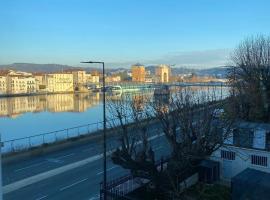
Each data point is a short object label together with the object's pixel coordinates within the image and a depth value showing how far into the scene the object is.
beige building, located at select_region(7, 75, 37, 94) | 117.69
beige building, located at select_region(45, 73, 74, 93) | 134.12
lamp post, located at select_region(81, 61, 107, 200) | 11.13
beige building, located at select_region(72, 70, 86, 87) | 152.73
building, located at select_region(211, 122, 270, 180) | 14.01
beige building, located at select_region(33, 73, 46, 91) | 130.25
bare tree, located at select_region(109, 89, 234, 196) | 11.02
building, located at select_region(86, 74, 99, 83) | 165.12
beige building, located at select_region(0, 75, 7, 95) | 117.24
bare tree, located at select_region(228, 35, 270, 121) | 21.16
